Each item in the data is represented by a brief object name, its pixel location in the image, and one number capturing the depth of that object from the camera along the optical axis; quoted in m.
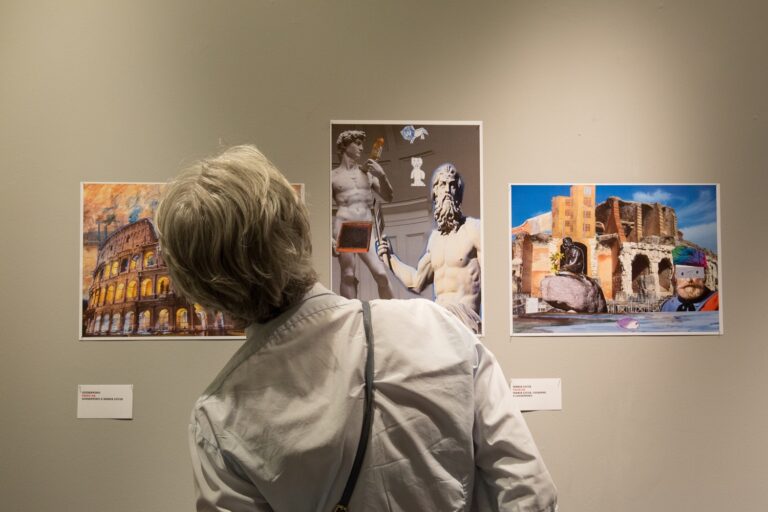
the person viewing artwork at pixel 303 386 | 0.78
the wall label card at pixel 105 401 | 1.51
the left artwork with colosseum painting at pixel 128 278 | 1.52
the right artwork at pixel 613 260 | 1.55
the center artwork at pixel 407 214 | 1.53
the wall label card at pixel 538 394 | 1.54
